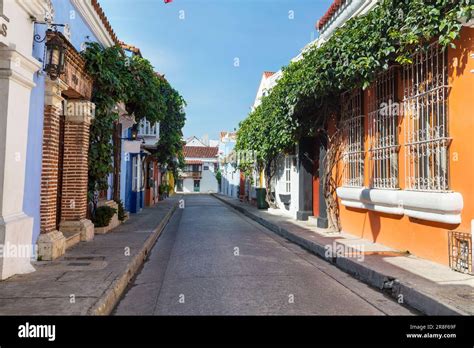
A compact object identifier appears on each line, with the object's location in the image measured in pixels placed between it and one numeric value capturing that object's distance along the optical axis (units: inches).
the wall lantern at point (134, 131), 554.5
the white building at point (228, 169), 1563.7
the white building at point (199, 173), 2546.8
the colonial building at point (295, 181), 577.9
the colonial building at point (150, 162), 868.0
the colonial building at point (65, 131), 265.4
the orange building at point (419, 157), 243.8
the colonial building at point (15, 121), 212.2
